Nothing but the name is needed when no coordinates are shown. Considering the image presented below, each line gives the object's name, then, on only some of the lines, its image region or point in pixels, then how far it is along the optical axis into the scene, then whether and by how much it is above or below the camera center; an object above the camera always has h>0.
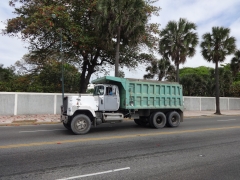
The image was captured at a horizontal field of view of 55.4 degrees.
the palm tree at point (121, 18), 17.34 +6.41
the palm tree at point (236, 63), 30.24 +5.23
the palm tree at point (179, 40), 22.70 +6.19
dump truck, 10.42 -0.14
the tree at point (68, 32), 17.81 +5.68
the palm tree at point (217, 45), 24.95 +6.25
